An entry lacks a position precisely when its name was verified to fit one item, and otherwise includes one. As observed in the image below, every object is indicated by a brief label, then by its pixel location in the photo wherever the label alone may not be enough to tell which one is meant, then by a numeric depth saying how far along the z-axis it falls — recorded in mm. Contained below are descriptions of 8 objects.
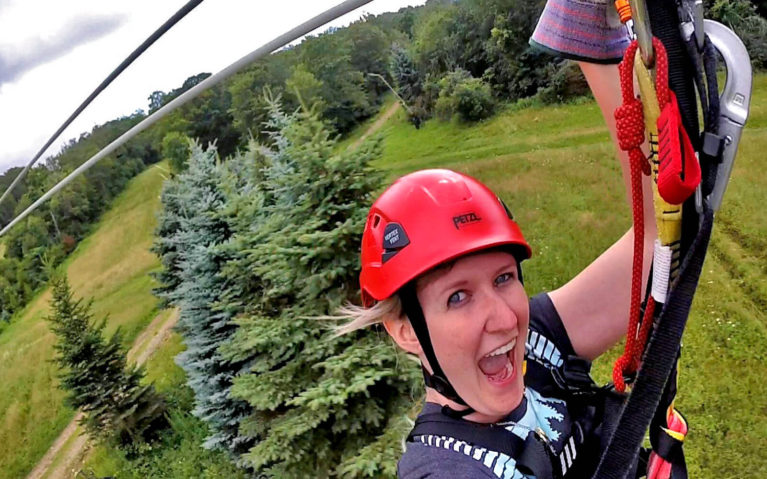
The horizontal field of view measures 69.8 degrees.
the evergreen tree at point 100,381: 12867
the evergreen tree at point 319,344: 5590
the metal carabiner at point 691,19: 852
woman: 1490
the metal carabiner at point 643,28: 854
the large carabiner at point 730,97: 871
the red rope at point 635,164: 869
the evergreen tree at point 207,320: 9953
